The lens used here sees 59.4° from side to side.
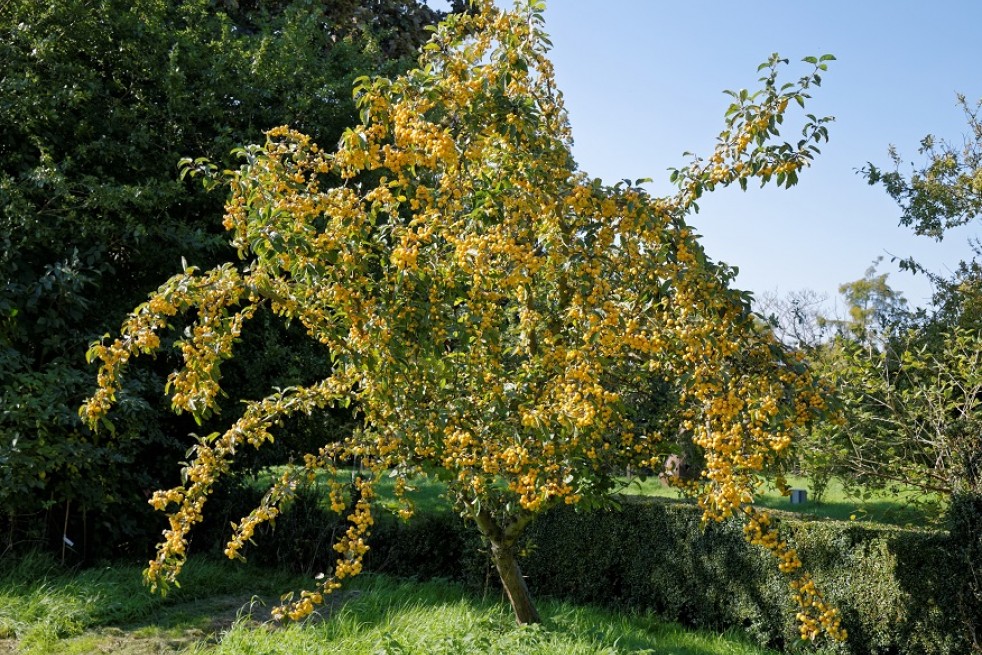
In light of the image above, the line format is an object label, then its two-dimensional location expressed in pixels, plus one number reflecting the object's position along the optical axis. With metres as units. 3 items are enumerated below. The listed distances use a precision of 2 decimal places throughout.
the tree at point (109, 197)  7.05
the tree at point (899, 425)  6.06
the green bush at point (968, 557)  5.70
